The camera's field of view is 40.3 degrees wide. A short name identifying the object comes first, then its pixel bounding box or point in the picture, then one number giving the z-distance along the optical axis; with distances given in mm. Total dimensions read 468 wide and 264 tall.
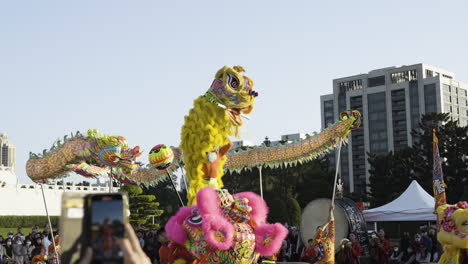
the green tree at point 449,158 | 32781
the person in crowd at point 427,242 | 15109
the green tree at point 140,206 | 29453
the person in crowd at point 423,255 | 15099
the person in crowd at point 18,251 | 17203
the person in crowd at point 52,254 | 11266
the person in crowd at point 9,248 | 18628
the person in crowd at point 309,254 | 9746
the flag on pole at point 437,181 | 12086
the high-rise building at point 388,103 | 76062
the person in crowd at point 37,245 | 11229
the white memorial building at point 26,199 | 40812
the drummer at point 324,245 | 9680
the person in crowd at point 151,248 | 12086
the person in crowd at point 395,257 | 16484
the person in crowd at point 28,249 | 17250
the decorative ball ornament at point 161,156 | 8844
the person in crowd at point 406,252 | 15532
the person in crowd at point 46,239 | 15517
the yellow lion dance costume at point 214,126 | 7250
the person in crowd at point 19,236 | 18000
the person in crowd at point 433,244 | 15172
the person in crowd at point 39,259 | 10938
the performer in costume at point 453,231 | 9328
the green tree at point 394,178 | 36303
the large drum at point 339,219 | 15039
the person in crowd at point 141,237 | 13623
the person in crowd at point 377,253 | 13305
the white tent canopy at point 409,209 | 18828
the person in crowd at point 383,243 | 13547
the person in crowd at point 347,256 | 11539
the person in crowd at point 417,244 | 15388
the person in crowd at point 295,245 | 15452
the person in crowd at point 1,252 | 17494
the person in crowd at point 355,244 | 12633
